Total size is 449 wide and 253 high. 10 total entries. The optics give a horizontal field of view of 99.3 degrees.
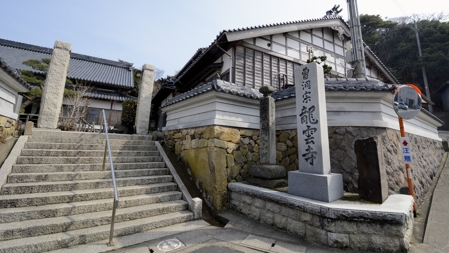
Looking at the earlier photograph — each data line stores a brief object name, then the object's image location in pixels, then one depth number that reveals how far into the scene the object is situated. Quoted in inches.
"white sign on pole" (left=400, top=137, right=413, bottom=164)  178.4
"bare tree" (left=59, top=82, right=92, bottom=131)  496.6
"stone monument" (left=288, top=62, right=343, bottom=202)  153.3
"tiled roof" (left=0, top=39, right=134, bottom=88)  755.4
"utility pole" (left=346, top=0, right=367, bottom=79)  327.0
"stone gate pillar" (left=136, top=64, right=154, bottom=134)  370.9
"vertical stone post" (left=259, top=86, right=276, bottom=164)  217.2
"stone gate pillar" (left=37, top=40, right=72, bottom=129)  302.4
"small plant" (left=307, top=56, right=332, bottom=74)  324.5
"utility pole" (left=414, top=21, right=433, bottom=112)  904.0
